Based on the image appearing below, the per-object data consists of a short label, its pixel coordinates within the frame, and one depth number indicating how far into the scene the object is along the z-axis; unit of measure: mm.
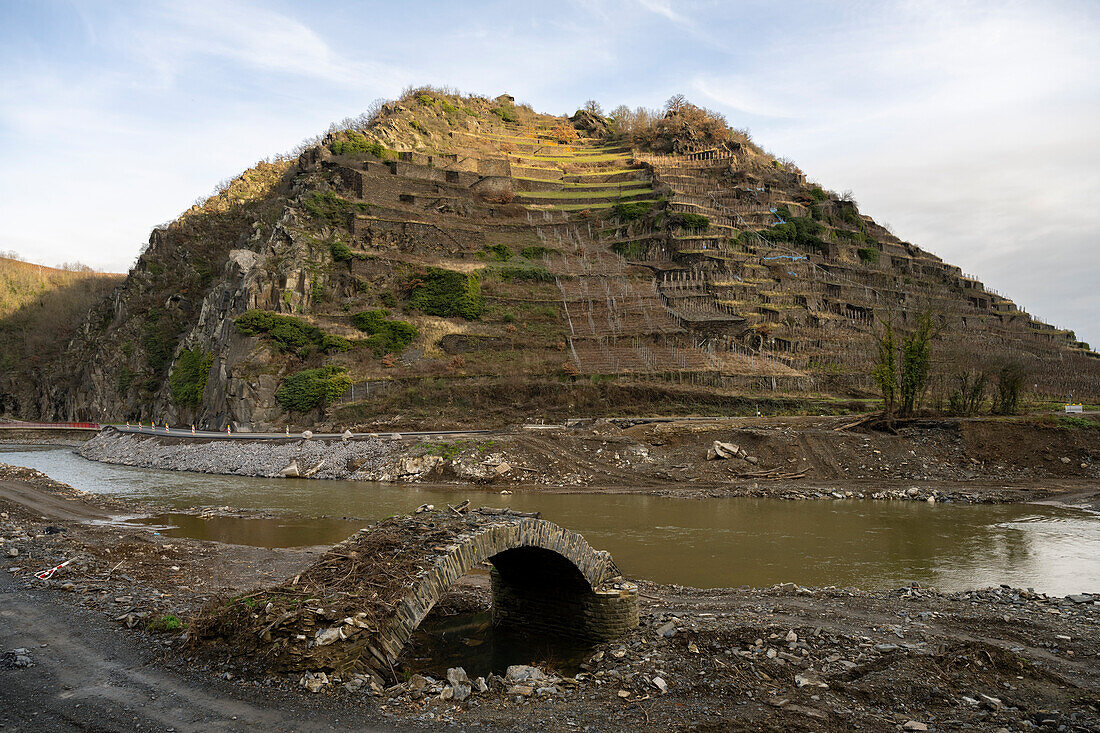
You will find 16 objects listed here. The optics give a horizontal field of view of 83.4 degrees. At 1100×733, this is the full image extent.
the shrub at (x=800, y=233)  62156
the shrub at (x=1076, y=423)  28375
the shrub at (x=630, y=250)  61906
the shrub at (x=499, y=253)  59125
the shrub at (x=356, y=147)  62125
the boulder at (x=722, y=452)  29672
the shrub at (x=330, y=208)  52541
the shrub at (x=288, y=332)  43438
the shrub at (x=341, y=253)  50500
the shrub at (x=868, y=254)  64438
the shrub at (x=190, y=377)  46906
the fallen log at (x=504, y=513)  9250
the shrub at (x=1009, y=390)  31938
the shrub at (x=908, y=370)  31000
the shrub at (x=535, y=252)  61000
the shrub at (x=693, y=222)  60719
